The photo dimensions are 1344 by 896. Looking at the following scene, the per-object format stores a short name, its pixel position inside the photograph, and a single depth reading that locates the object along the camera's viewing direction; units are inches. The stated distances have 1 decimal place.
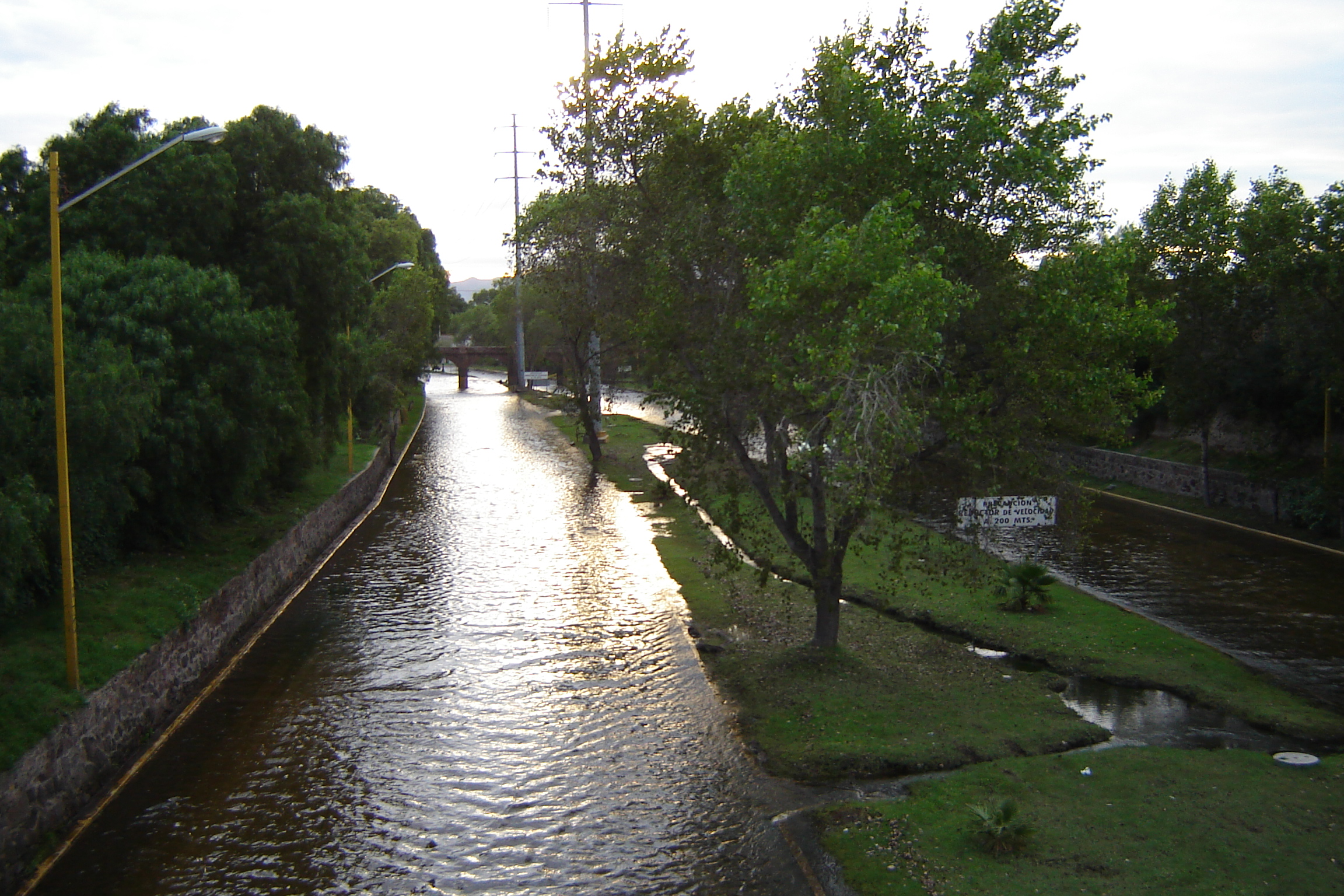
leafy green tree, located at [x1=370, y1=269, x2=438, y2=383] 1759.4
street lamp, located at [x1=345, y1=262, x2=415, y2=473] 1378.0
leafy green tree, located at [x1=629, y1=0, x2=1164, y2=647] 468.4
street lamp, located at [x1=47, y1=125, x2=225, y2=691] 489.4
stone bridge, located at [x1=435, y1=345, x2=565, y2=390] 4023.1
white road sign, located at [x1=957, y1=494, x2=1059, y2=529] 541.3
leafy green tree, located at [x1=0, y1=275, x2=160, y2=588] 523.8
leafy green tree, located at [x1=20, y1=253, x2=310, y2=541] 719.7
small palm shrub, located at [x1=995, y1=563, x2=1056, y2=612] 774.5
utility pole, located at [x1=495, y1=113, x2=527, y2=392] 1320.1
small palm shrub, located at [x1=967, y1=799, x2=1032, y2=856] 408.8
